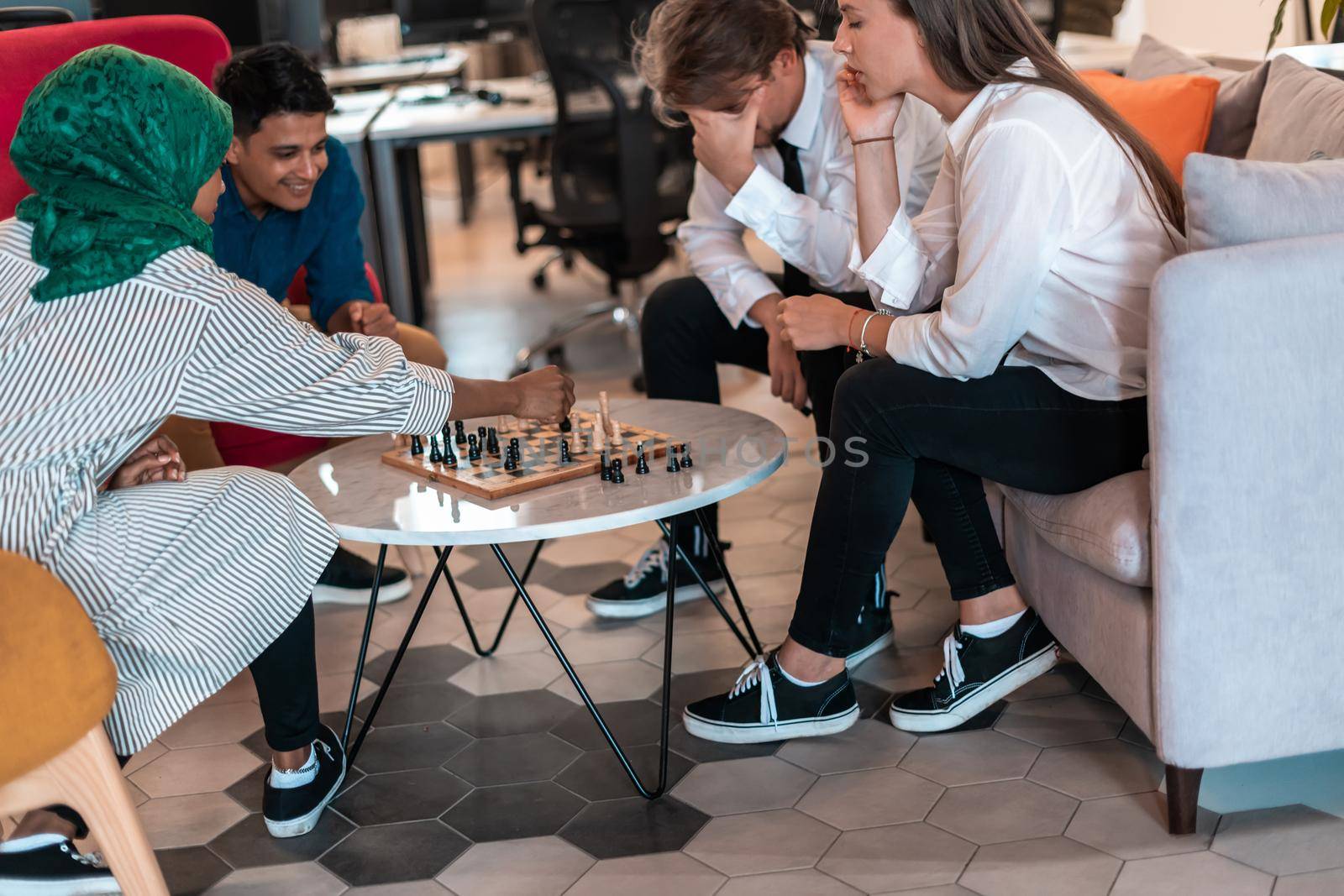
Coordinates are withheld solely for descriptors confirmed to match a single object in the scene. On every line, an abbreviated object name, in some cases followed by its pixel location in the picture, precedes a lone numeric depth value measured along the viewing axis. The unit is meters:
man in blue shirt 2.27
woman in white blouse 1.67
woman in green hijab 1.48
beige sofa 1.44
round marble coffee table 1.66
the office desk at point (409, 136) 3.67
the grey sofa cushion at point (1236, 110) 2.36
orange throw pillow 2.37
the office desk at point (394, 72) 4.59
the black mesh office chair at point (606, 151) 3.56
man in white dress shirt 2.12
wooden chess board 1.80
